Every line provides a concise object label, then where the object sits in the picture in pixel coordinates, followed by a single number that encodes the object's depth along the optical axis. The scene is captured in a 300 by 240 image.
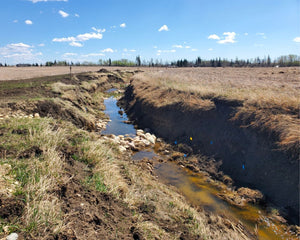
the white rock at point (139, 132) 15.60
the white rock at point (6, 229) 2.73
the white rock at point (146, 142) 14.12
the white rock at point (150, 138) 14.68
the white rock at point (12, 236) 2.63
